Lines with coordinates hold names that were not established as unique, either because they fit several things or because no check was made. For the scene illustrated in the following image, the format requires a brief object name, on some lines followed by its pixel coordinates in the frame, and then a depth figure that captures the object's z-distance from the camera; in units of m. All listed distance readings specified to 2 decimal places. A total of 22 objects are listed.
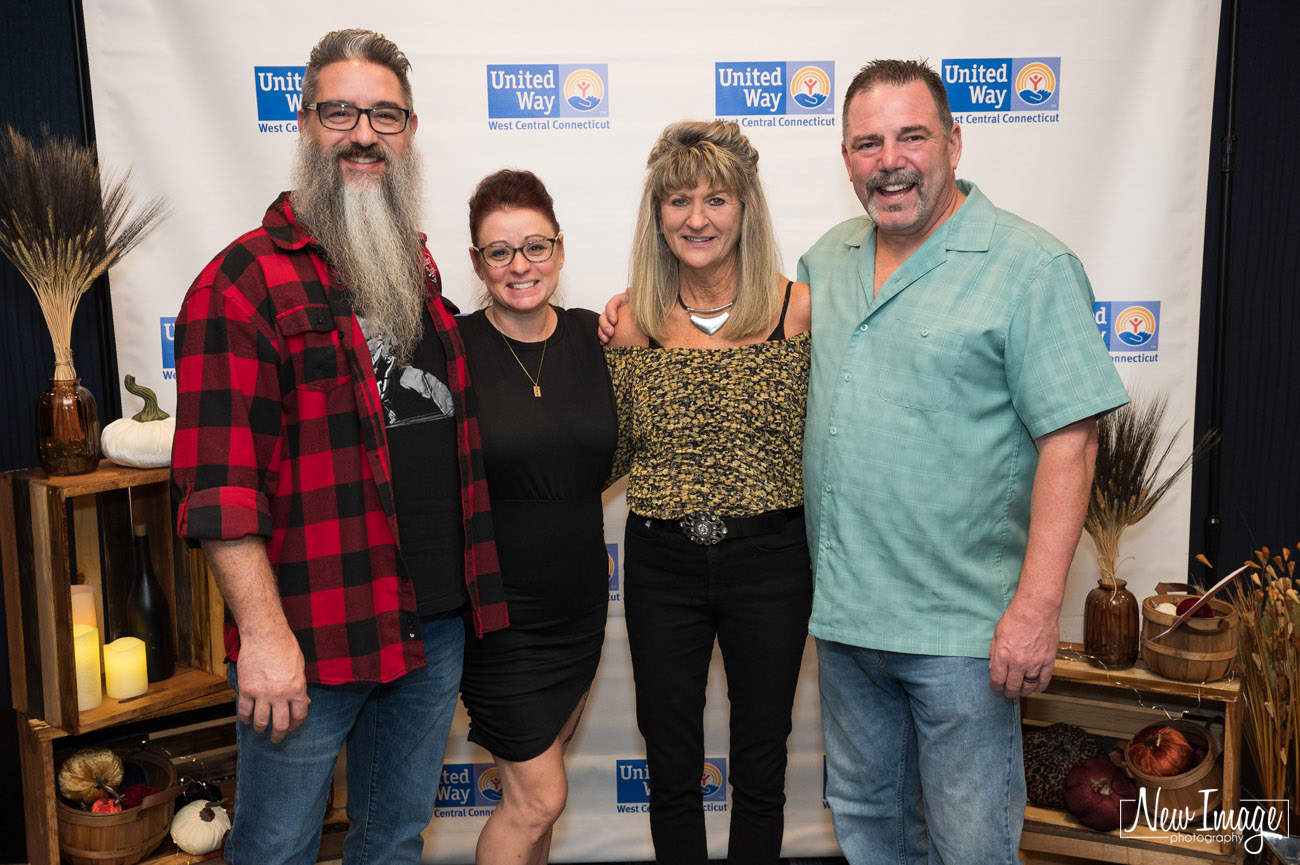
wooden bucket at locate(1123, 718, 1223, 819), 2.24
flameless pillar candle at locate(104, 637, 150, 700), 2.19
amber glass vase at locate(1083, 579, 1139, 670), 2.34
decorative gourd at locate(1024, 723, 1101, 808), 2.40
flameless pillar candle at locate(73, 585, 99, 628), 2.16
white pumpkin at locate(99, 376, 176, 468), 2.13
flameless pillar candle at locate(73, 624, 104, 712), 2.12
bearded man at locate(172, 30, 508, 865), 1.48
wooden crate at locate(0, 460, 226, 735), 2.01
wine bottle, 2.29
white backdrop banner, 2.62
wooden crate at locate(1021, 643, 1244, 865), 2.22
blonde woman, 1.88
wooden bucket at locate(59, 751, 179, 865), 2.14
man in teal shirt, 1.62
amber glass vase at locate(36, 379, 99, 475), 2.10
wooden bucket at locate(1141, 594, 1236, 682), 2.22
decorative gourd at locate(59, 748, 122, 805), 2.19
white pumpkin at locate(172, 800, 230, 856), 2.25
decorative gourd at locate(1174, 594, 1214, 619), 2.26
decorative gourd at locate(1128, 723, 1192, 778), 2.28
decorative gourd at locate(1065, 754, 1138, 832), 2.28
